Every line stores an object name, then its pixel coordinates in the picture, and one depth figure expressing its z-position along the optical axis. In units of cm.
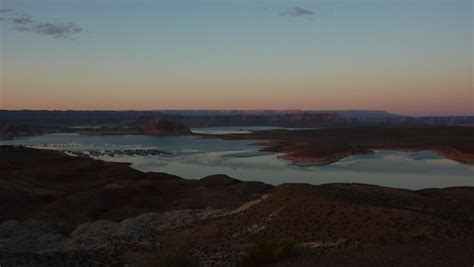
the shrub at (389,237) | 1345
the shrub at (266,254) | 1212
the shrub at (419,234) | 1335
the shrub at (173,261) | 1197
